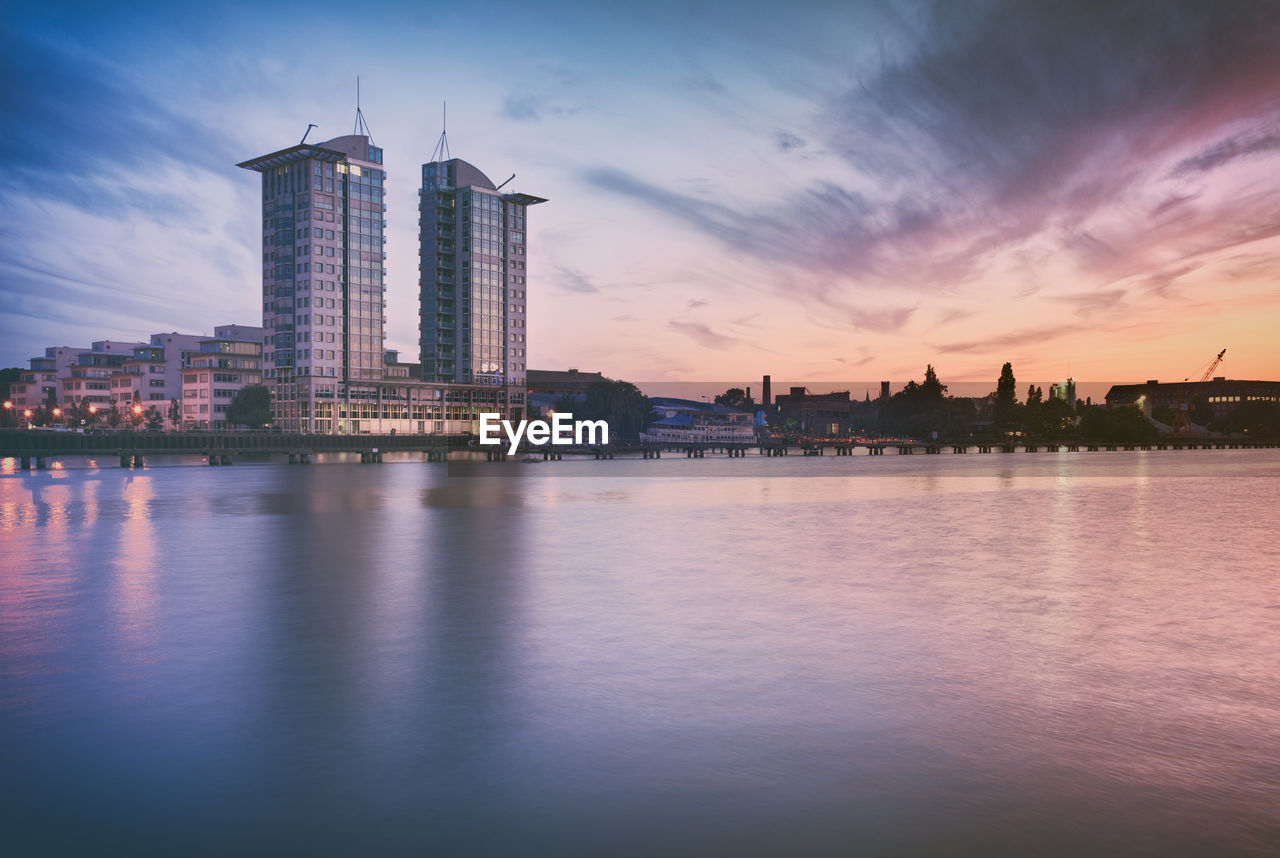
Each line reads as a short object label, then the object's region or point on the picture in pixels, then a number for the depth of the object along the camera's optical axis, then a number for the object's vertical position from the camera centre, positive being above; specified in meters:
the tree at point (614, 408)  195.12 +6.33
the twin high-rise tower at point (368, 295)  166.00 +29.79
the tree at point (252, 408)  181.50 +6.05
